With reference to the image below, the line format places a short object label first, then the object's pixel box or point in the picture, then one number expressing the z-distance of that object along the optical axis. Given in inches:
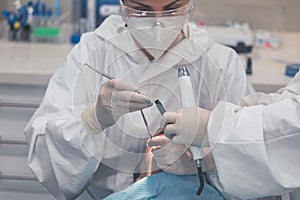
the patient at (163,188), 48.7
